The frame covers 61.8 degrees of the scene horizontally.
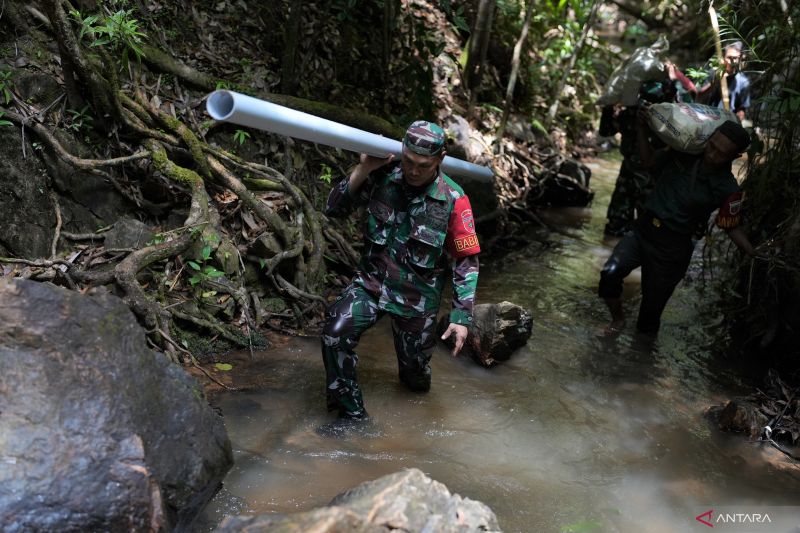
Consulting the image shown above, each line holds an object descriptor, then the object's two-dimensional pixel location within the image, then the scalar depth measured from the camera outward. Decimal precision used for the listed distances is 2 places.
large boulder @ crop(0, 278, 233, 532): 2.38
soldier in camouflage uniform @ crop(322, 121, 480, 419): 3.79
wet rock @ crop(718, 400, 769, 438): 4.28
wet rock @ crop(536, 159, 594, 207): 9.15
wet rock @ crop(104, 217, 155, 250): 4.45
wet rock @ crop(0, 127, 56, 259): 4.18
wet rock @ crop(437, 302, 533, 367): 4.86
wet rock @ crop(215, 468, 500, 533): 2.15
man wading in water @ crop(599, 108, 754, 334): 4.88
